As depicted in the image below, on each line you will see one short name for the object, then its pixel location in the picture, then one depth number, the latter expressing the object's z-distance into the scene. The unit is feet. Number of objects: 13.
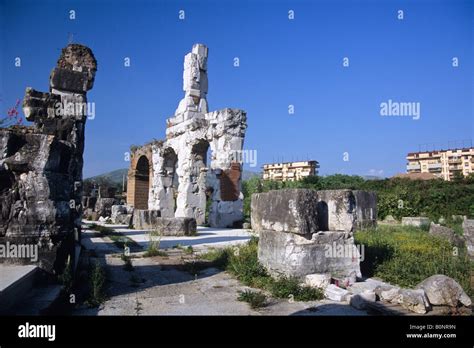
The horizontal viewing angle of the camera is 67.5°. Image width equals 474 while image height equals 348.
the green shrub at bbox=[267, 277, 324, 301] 14.35
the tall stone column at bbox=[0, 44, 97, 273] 14.10
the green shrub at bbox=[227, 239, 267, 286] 17.51
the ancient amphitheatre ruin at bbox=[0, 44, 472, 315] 13.38
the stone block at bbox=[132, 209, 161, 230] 47.50
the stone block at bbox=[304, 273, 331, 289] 15.40
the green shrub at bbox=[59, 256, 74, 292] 13.83
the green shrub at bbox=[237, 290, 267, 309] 13.23
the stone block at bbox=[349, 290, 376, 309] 13.08
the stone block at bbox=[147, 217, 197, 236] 38.04
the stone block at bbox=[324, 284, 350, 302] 14.05
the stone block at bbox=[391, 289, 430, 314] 12.39
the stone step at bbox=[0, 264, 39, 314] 10.62
